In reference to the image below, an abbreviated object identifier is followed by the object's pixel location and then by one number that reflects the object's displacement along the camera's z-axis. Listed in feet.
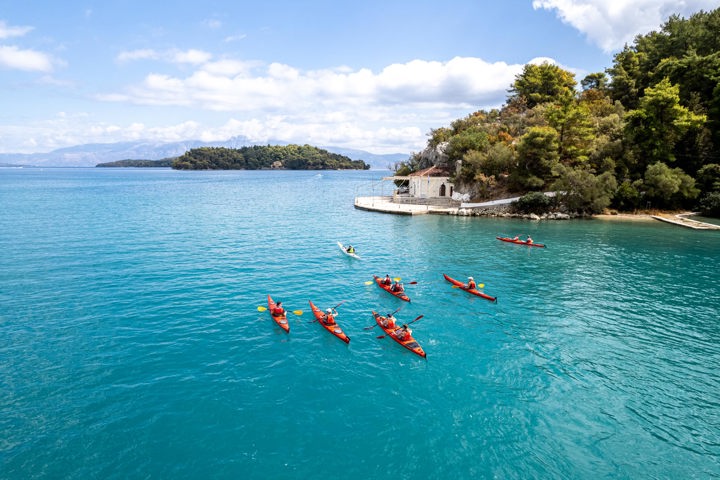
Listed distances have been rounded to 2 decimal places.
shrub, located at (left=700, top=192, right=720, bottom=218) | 178.09
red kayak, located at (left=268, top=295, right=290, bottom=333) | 71.36
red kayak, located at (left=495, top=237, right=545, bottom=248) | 135.64
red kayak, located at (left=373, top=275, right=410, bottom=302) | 86.83
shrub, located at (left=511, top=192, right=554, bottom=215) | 191.89
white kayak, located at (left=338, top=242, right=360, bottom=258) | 119.94
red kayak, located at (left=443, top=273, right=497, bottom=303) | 87.37
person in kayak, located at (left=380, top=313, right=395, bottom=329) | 69.31
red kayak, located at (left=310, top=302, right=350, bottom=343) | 67.36
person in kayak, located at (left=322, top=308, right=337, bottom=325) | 71.25
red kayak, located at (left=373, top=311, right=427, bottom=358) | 62.69
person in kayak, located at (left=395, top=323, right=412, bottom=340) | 65.82
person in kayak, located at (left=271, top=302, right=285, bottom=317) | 74.74
